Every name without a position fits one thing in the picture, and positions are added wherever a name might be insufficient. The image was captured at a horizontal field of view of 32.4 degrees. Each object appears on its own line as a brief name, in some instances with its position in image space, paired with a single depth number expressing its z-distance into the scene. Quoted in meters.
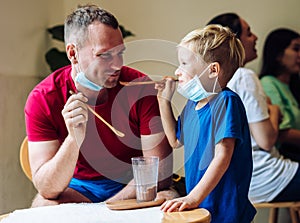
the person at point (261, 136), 2.12
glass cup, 1.26
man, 1.41
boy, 1.30
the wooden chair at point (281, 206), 2.19
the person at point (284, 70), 2.75
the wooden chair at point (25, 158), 1.75
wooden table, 1.11
